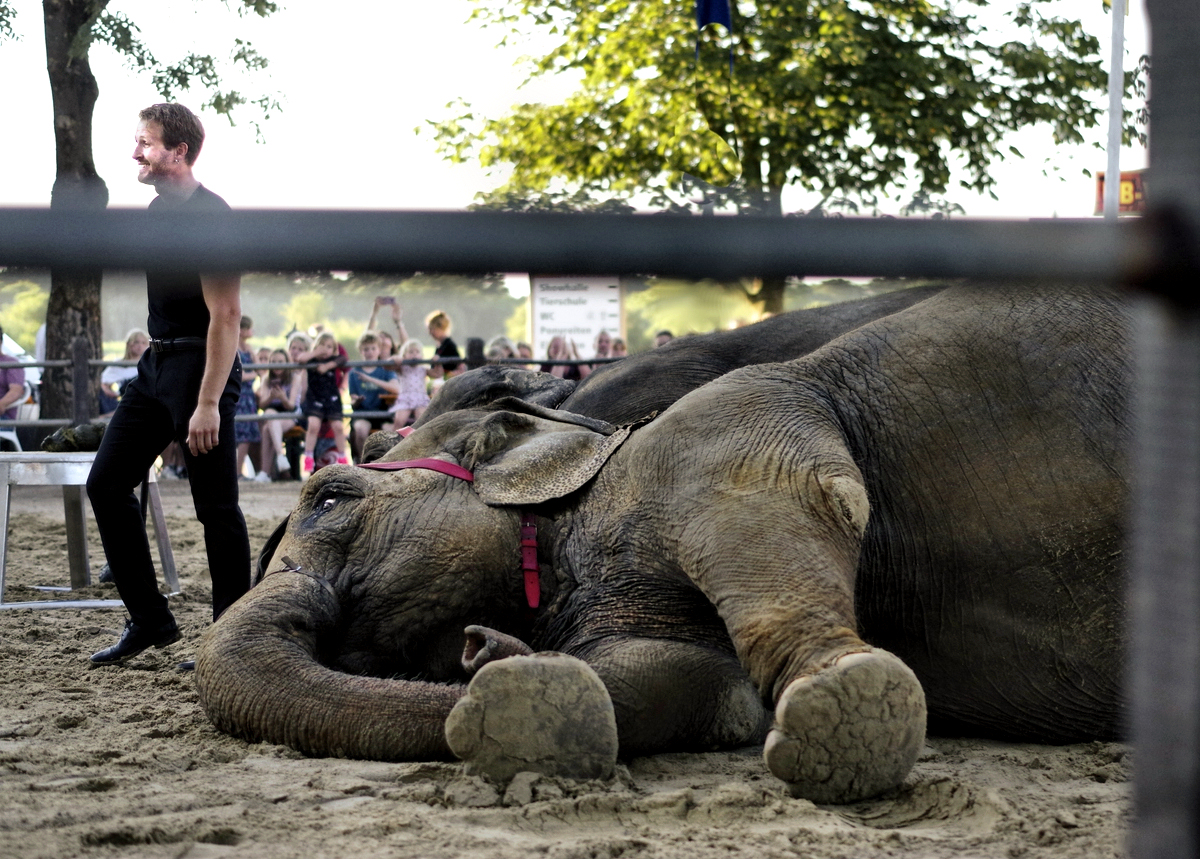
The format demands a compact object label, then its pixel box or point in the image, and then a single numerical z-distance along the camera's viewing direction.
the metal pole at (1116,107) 15.71
